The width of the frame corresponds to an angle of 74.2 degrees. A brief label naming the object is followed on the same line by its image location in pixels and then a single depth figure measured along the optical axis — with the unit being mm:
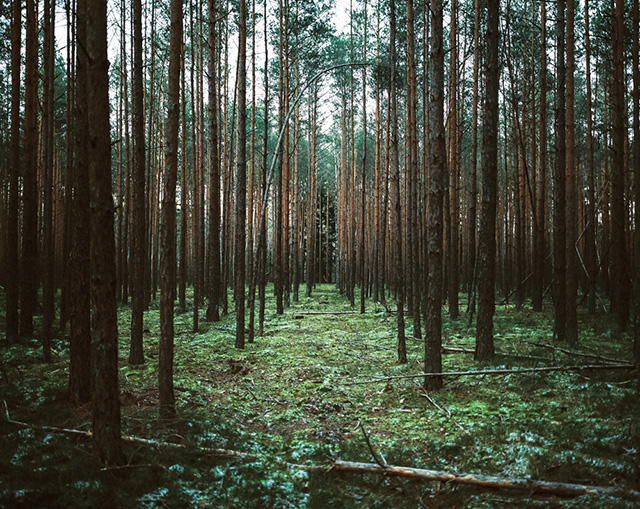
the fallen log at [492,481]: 3084
